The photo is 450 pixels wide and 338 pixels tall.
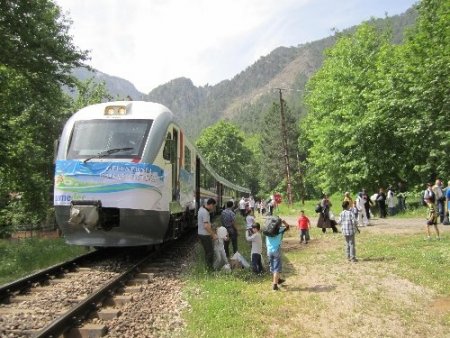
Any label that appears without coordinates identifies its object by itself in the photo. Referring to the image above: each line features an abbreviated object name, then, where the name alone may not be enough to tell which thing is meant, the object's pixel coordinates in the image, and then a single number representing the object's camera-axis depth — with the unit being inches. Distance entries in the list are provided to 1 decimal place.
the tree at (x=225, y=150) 2901.1
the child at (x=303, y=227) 607.5
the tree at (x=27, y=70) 598.9
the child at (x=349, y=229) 457.4
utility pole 1444.4
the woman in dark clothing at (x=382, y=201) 951.0
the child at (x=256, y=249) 401.7
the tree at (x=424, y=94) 756.0
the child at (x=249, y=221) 460.9
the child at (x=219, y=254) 419.8
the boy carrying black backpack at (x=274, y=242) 353.7
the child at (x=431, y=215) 551.5
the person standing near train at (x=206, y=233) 420.5
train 403.9
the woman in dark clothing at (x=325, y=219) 724.0
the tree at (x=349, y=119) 1088.0
